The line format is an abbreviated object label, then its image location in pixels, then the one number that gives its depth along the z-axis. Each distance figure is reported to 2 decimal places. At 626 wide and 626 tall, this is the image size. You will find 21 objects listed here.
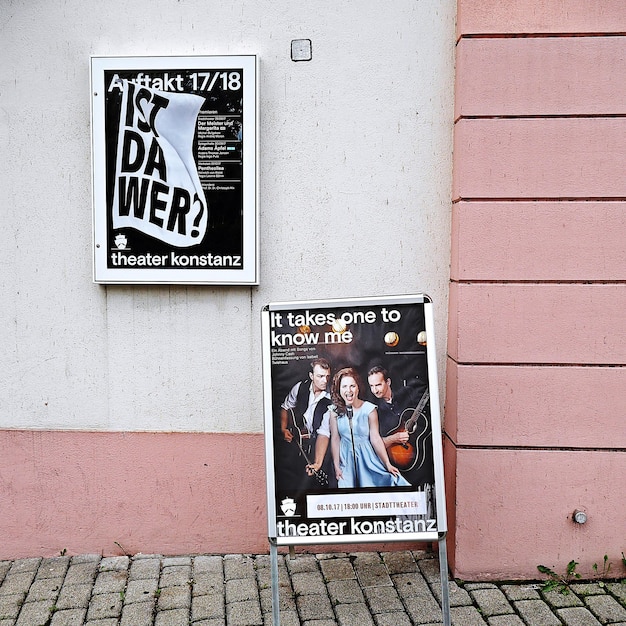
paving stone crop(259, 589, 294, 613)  3.30
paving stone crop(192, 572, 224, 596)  3.45
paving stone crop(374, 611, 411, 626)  3.17
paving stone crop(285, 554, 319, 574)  3.66
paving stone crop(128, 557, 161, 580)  3.61
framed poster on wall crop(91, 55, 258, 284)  3.57
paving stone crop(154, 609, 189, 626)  3.18
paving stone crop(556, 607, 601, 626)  3.19
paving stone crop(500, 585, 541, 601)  3.42
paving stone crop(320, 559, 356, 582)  3.59
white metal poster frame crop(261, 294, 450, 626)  3.02
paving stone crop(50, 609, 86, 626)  3.19
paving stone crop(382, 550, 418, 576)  3.65
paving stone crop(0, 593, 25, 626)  3.25
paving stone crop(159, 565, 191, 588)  3.53
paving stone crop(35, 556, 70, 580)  3.64
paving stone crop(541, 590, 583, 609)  3.35
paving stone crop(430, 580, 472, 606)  3.38
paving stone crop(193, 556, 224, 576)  3.67
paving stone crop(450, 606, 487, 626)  3.20
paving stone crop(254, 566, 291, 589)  3.52
